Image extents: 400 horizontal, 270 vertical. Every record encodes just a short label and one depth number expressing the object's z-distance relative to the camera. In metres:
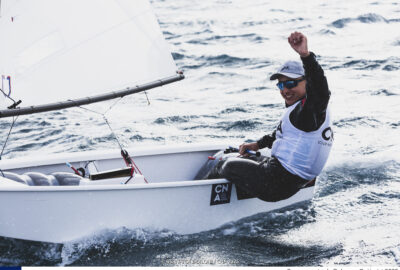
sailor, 5.82
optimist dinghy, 6.71
